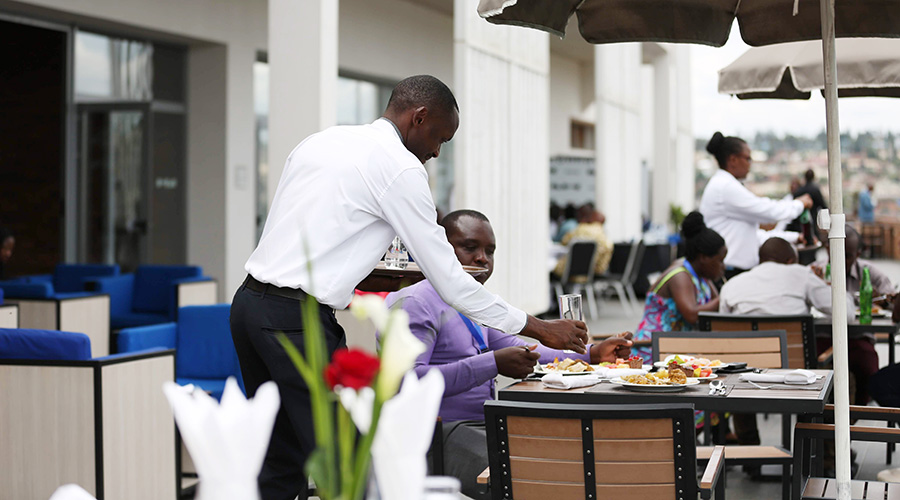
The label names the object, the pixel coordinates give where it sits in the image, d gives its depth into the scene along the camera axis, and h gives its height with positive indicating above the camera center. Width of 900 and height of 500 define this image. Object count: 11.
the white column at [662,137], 18.14 +2.23
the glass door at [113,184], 10.34 +0.86
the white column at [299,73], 6.66 +1.27
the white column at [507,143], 8.76 +1.14
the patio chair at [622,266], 11.97 -0.03
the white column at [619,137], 14.66 +1.92
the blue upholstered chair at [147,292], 8.03 -0.20
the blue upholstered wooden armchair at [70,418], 3.83 -0.57
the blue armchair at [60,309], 6.41 -0.27
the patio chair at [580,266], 11.05 -0.02
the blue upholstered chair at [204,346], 5.21 -0.41
